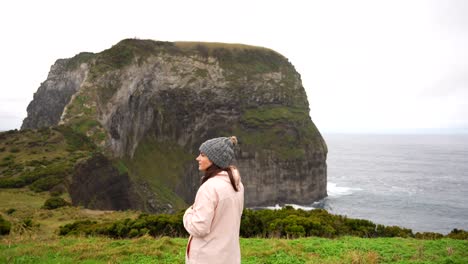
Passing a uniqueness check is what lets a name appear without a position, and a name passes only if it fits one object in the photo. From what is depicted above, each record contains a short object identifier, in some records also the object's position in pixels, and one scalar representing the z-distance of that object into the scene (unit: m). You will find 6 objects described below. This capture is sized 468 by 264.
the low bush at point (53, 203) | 25.64
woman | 4.83
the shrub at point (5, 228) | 16.97
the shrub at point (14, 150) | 42.50
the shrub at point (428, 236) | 17.21
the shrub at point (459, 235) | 17.30
